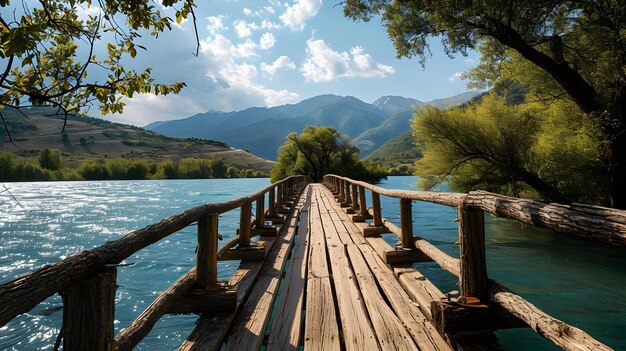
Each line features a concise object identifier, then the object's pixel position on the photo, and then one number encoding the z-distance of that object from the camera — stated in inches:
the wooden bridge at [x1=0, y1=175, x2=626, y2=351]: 69.0
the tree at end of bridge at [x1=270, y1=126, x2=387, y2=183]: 1977.1
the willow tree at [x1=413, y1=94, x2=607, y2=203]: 464.8
